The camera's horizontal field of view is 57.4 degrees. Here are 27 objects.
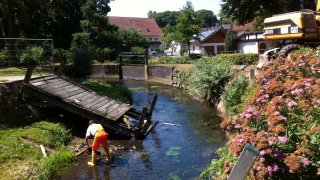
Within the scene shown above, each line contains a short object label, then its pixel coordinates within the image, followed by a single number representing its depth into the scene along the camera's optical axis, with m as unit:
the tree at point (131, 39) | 42.02
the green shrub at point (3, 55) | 18.79
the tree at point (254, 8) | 22.21
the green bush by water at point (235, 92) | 12.64
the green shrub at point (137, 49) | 38.91
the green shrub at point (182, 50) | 46.27
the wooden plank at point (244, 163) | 3.54
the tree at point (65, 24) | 38.16
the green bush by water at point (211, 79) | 16.22
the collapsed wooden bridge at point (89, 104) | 10.98
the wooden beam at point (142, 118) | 10.98
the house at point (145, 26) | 70.42
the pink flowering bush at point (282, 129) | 4.04
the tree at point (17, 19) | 21.43
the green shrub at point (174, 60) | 32.02
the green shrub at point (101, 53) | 36.28
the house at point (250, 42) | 38.31
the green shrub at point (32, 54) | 20.81
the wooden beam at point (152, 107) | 12.70
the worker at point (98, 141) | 8.86
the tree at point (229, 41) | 42.81
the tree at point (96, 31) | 36.35
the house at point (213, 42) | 50.08
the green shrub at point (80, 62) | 27.61
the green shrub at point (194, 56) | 34.39
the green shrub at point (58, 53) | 34.56
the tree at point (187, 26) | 38.07
